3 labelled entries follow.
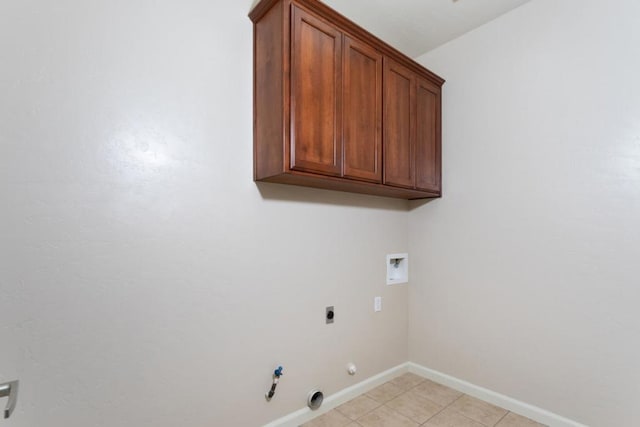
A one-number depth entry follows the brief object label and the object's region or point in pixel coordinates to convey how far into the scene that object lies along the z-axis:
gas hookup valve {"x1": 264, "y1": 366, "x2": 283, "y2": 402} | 1.86
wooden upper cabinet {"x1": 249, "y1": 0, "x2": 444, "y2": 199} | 1.66
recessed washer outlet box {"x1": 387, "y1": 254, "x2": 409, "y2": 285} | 2.70
